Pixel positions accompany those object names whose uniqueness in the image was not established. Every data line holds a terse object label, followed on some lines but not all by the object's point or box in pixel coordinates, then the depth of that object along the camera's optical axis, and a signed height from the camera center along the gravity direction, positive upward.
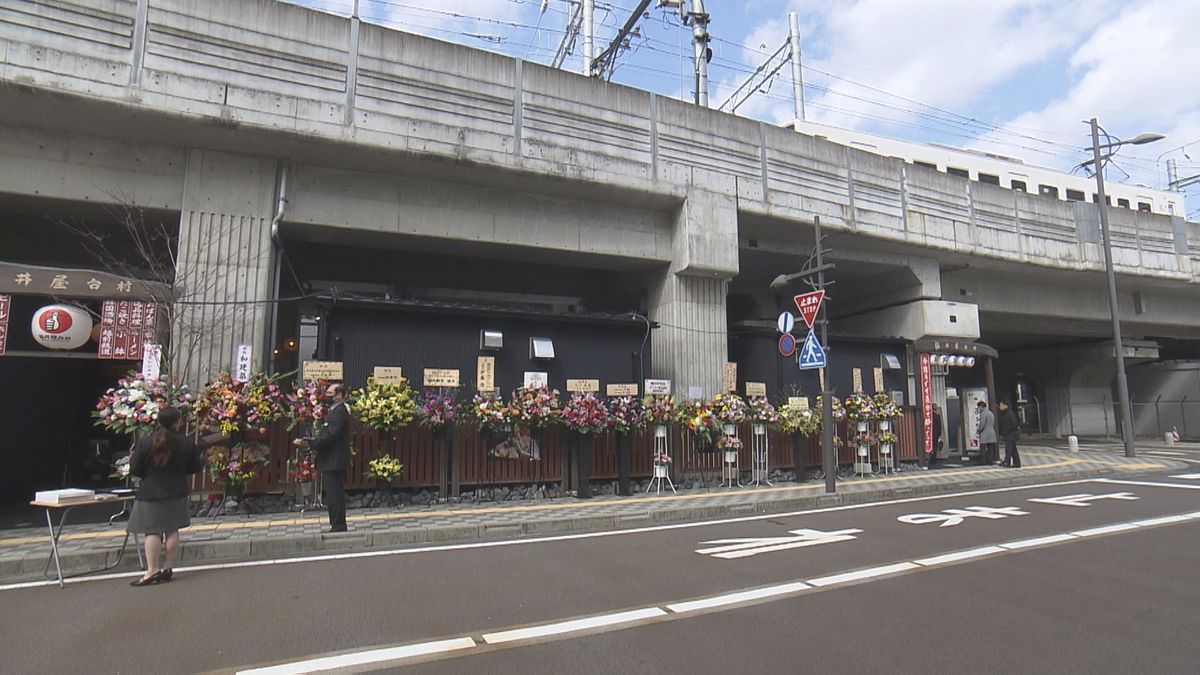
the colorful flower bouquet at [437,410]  10.78 +0.07
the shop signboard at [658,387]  12.77 +0.52
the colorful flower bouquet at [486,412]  11.09 +0.03
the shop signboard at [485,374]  12.05 +0.75
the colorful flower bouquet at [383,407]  10.37 +0.12
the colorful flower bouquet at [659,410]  12.41 +0.06
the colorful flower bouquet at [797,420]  13.96 -0.17
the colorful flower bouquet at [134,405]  9.16 +0.15
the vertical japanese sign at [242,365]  10.55 +0.82
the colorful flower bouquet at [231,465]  9.64 -0.76
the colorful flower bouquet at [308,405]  10.02 +0.15
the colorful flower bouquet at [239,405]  9.57 +0.14
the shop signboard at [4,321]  9.69 +1.43
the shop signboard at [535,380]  12.20 +0.65
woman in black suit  6.26 -0.77
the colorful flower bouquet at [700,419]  12.73 -0.12
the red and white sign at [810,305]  12.45 +2.12
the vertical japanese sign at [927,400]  17.33 +0.33
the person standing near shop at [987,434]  16.83 -0.59
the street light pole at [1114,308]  18.98 +3.12
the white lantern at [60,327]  9.81 +1.37
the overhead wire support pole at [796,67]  31.80 +17.85
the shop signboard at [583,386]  12.61 +0.54
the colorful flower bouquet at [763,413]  13.55 -0.01
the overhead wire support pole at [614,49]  19.62 +12.09
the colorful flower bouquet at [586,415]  11.61 -0.03
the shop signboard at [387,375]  11.05 +0.68
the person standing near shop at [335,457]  8.30 -0.56
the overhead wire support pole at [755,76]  29.97 +16.09
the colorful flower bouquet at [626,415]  12.03 -0.03
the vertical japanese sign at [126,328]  10.15 +1.40
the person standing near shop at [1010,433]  16.20 -0.55
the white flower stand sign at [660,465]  12.72 -1.02
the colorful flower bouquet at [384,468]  10.51 -0.88
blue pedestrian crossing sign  12.42 +1.14
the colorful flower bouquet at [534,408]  11.37 +0.10
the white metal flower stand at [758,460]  13.85 -1.03
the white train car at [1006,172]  41.94 +17.26
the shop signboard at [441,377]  11.55 +0.67
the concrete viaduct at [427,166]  10.09 +4.71
